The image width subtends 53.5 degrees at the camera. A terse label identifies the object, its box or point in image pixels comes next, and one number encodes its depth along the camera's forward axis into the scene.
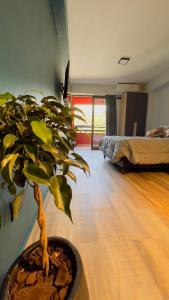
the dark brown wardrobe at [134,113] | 5.70
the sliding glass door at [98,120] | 6.36
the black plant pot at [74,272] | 0.55
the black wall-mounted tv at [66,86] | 2.60
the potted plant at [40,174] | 0.46
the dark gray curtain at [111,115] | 6.19
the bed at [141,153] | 3.16
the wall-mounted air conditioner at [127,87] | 5.81
